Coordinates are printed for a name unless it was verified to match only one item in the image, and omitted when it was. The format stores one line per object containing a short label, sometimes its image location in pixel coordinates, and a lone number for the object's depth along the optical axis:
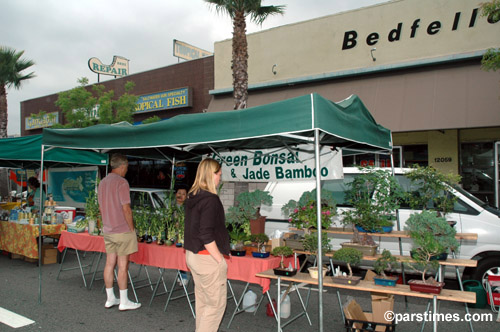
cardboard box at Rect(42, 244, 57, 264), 8.11
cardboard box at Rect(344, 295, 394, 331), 4.13
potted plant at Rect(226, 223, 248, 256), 4.80
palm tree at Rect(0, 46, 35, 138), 19.27
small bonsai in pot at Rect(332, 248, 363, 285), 3.98
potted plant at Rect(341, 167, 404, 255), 4.98
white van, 5.84
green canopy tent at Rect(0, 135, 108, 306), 7.46
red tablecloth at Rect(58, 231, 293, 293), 4.56
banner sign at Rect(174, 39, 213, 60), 17.64
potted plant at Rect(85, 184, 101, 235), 6.44
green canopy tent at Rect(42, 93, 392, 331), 3.65
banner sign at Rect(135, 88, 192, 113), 14.46
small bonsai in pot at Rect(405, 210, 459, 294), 3.98
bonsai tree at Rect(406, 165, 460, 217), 5.34
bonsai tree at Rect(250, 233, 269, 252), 4.98
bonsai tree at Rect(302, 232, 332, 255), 4.41
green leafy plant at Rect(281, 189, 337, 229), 4.75
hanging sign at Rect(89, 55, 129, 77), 18.77
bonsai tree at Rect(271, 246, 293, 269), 4.61
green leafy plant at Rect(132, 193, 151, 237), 5.85
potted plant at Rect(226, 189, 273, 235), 5.30
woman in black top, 3.50
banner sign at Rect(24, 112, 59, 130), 19.34
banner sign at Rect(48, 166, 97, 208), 13.62
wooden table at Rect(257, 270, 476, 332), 3.58
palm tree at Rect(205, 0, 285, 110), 10.23
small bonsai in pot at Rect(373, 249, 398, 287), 3.93
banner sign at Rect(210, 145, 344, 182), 5.87
